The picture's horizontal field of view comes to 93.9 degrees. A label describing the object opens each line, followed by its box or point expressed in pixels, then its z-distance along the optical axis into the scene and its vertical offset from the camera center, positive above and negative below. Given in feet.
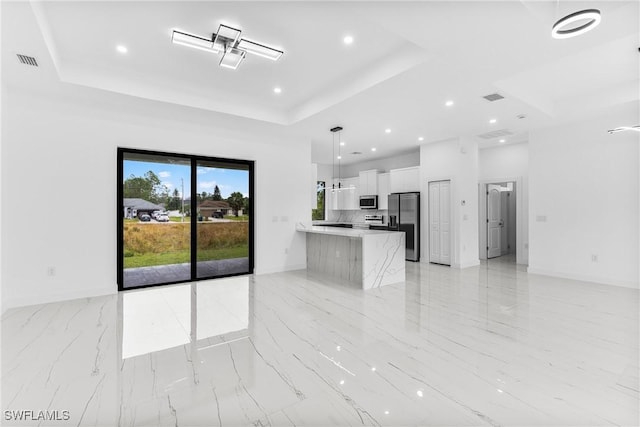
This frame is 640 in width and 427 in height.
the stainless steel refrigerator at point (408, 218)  24.08 -0.43
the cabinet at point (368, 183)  28.68 +2.97
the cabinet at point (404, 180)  24.82 +2.87
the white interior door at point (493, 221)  25.98 -0.74
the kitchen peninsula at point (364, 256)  16.06 -2.49
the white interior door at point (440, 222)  22.20 -0.70
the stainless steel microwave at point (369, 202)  28.35 +1.06
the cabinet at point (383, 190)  27.84 +2.17
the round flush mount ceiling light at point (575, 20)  6.26 +4.13
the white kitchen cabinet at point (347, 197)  30.73 +1.67
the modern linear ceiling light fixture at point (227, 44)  9.45 +5.58
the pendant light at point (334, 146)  18.50 +5.25
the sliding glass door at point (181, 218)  15.96 -0.23
